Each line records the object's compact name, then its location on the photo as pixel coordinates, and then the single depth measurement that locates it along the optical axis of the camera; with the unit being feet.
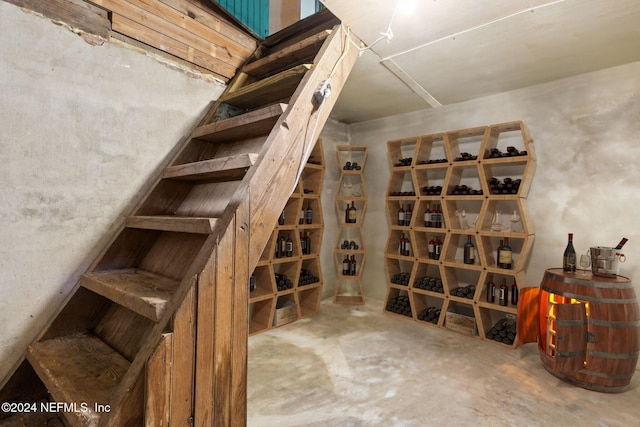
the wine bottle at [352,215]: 12.85
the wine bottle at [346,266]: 12.60
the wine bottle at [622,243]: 7.25
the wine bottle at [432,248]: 10.87
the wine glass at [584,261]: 7.89
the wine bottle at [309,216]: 11.15
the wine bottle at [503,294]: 9.24
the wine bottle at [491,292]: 9.55
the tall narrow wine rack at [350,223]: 12.48
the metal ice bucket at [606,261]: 7.13
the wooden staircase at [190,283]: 2.74
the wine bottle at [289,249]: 10.55
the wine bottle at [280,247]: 10.39
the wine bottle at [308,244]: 11.33
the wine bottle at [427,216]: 11.02
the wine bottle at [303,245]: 11.28
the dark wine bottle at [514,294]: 9.22
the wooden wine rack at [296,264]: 9.74
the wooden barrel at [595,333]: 6.53
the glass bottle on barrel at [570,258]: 7.73
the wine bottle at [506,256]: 9.10
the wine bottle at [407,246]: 11.60
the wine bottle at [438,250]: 10.77
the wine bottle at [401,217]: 11.65
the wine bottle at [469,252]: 10.05
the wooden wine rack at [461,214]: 9.23
